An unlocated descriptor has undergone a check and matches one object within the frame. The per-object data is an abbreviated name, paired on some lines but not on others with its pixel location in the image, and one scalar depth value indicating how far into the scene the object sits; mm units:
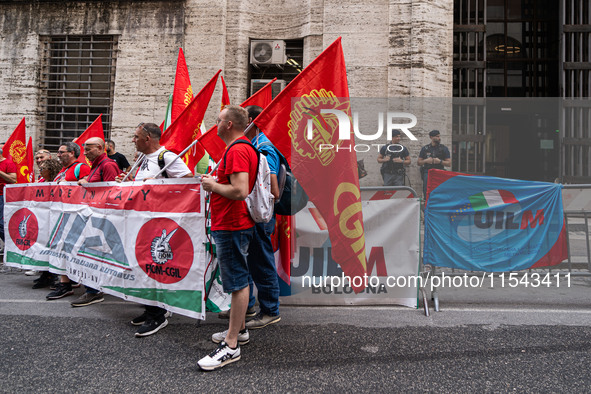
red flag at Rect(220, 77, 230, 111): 6695
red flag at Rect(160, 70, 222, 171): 4941
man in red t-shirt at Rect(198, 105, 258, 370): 3162
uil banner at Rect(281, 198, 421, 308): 4695
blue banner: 5074
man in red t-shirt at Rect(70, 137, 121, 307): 4801
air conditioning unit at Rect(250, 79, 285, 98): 10750
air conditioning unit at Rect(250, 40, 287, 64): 11398
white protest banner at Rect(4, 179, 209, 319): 3826
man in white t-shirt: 4034
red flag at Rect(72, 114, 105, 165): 7191
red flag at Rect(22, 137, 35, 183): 8133
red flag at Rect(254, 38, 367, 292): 3736
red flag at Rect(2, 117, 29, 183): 8031
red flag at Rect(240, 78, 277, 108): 5121
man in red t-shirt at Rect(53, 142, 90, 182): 5355
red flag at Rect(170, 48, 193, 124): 6598
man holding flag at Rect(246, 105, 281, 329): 3775
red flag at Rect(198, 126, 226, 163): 4632
